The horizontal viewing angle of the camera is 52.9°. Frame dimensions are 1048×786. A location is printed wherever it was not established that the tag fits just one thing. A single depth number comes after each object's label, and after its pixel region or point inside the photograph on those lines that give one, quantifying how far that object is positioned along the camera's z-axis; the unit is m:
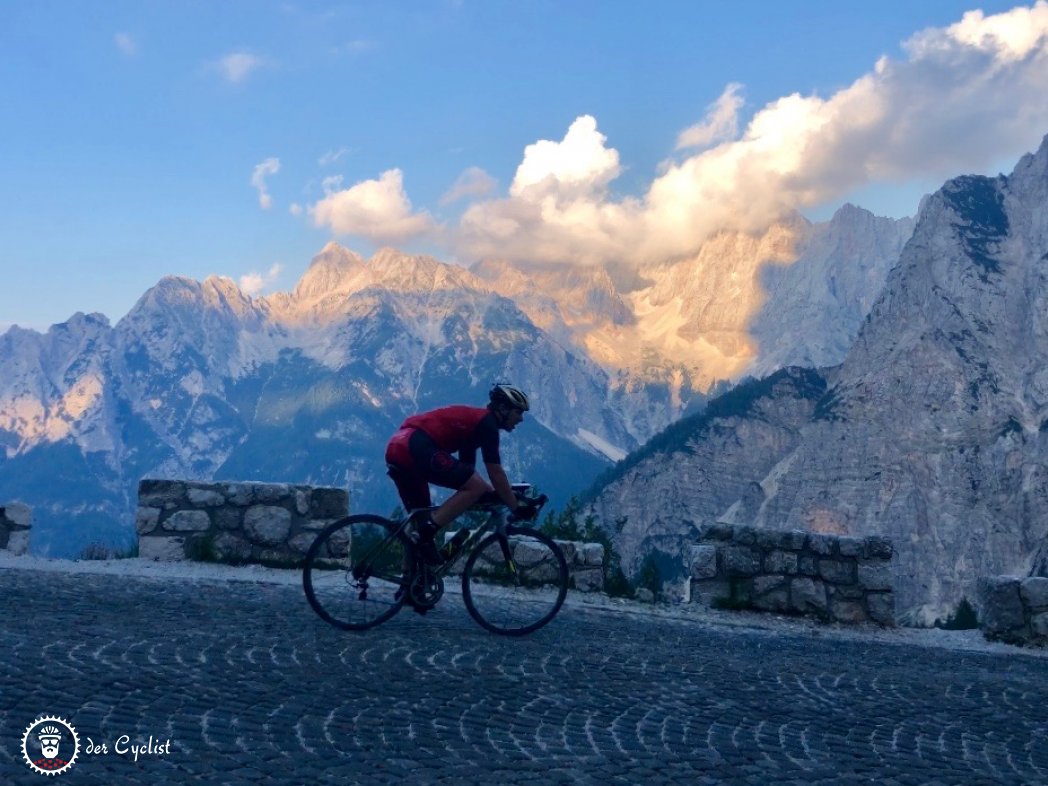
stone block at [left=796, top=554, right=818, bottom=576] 13.77
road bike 9.59
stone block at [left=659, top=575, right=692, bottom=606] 14.24
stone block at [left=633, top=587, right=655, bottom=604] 14.06
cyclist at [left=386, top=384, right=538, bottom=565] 9.45
